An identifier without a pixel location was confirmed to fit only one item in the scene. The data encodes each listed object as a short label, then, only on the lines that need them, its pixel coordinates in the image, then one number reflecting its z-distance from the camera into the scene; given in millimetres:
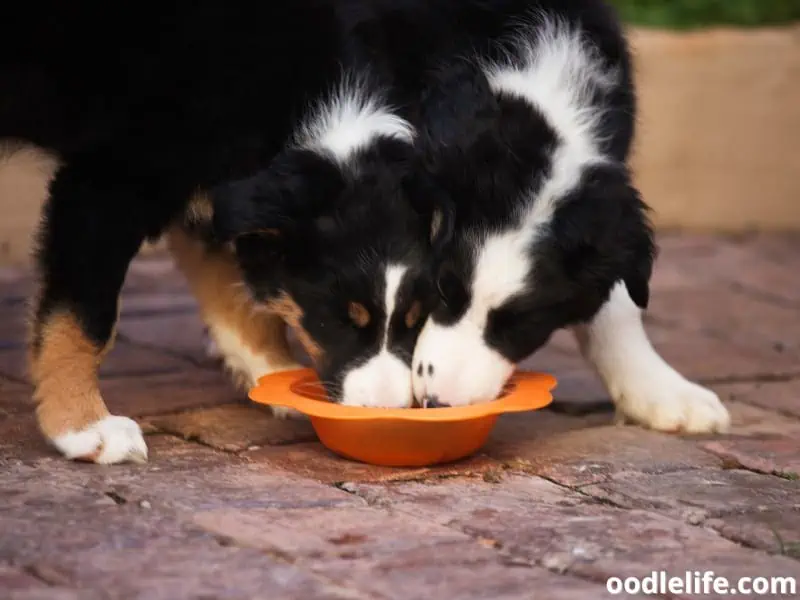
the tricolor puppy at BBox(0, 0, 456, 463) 5778
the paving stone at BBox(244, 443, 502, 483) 5608
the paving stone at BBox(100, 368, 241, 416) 6752
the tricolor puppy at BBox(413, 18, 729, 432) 5593
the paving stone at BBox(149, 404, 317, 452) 6169
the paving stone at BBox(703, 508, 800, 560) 4793
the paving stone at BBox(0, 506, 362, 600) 4114
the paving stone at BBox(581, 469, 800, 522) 5280
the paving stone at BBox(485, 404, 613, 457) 6303
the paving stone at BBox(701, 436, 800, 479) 5914
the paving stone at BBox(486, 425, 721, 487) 5786
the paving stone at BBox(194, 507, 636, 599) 4231
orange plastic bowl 5412
